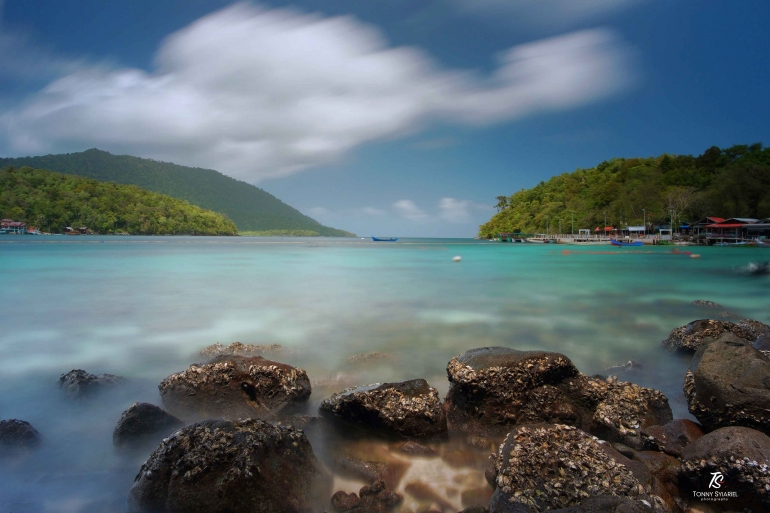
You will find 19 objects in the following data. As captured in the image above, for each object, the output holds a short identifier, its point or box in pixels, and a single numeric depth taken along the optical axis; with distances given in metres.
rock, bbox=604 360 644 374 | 7.07
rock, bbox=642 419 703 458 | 4.15
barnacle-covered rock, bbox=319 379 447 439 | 4.49
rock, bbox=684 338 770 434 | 4.17
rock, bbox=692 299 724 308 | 13.38
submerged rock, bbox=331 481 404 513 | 3.47
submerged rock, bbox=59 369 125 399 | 5.83
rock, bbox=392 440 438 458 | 4.30
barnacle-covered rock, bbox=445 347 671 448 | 4.68
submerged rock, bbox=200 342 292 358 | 7.80
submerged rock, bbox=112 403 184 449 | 4.44
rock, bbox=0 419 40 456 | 4.32
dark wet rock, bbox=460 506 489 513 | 3.24
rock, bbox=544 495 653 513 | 2.45
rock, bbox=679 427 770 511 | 3.24
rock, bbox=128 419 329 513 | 3.17
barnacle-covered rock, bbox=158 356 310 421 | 5.05
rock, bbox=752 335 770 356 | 6.75
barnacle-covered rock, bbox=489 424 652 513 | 3.14
